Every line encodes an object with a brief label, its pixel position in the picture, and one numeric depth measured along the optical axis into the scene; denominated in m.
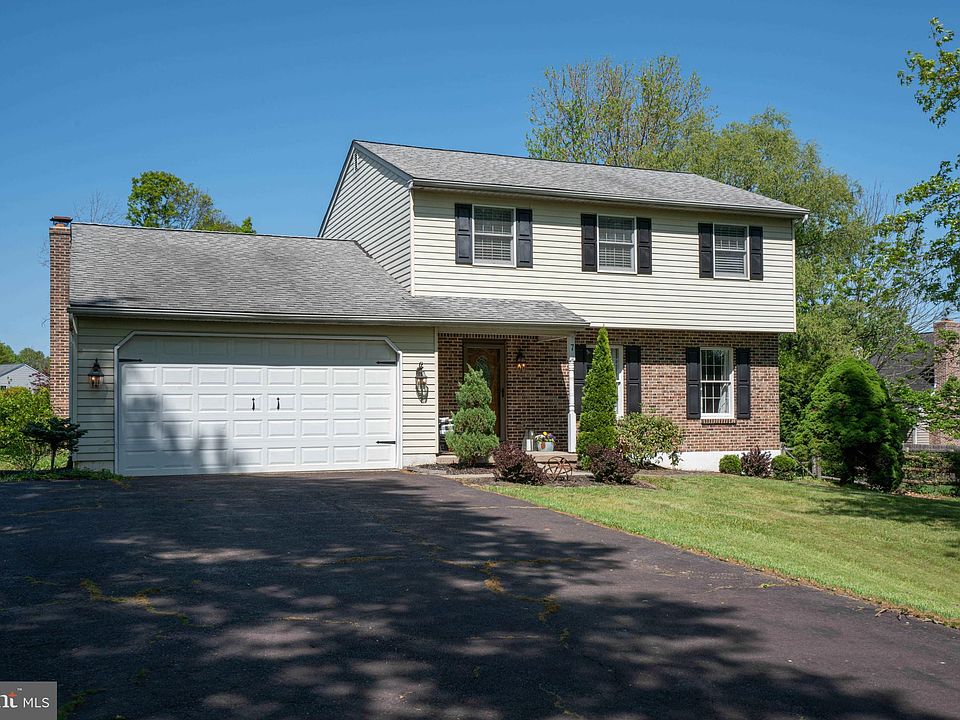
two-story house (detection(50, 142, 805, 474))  15.64
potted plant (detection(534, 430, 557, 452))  19.22
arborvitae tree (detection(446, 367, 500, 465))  16.33
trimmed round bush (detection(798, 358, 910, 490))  19.70
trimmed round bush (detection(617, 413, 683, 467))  18.50
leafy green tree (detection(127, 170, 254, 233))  38.47
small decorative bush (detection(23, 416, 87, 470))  14.17
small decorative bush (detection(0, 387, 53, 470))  18.44
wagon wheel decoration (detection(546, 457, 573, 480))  15.97
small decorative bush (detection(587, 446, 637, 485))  15.62
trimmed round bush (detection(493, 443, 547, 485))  15.07
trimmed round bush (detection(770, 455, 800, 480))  20.69
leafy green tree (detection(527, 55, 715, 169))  35.34
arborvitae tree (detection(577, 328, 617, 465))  17.39
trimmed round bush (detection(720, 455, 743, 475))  20.39
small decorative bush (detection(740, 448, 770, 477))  20.38
